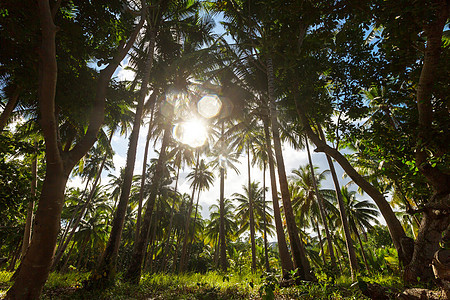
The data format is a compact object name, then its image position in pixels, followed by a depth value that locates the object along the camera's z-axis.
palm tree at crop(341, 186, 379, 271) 21.05
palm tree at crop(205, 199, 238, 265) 26.39
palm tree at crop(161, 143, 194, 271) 17.77
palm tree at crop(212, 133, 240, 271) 15.23
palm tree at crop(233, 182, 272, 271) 23.53
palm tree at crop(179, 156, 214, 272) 23.11
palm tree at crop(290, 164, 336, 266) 20.02
